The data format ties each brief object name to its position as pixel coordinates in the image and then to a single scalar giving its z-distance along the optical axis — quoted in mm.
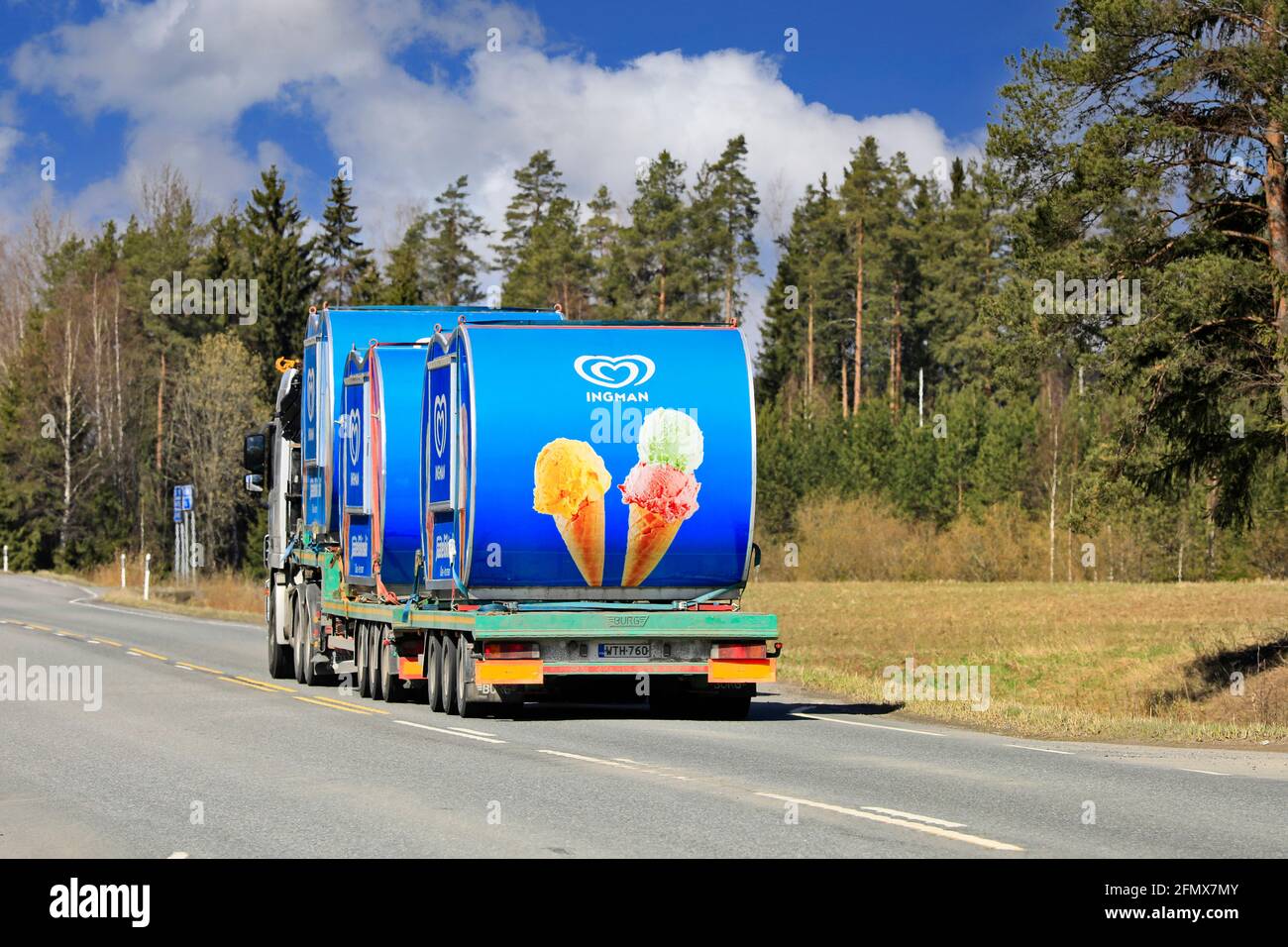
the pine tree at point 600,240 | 95750
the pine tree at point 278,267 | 88375
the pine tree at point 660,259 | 90562
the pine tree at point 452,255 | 112125
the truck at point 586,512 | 18125
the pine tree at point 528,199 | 114000
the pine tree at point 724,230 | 94688
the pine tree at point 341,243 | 98188
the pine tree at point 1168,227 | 28688
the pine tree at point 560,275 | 98062
